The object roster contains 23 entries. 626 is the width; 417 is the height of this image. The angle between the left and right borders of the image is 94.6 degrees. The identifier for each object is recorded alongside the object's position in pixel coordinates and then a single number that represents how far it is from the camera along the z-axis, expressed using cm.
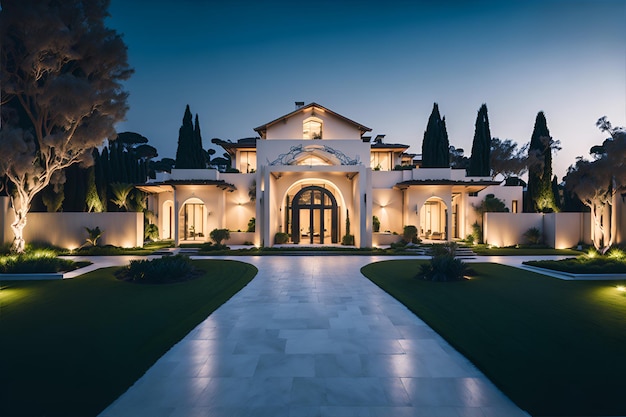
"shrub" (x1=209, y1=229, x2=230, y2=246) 1900
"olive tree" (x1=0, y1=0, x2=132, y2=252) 1409
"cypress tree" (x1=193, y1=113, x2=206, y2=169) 2792
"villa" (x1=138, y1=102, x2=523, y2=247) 1939
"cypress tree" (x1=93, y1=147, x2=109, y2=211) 2302
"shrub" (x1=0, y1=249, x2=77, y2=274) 1062
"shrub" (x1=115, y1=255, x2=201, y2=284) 973
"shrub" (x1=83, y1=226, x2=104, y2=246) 1784
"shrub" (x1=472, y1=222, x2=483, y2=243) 2112
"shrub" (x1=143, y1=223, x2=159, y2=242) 2295
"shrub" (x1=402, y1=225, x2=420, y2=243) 2002
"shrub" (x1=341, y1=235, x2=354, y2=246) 2027
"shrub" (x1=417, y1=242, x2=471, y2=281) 996
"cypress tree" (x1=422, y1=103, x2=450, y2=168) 2703
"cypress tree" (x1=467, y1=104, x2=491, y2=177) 2848
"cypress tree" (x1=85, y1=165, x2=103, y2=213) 2033
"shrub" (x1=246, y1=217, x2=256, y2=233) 2130
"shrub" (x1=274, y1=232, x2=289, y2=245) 2030
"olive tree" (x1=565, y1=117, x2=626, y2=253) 1435
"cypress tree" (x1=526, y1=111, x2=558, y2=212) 2319
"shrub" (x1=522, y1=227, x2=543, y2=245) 2039
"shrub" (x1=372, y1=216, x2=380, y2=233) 2122
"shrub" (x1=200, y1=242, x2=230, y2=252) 1784
